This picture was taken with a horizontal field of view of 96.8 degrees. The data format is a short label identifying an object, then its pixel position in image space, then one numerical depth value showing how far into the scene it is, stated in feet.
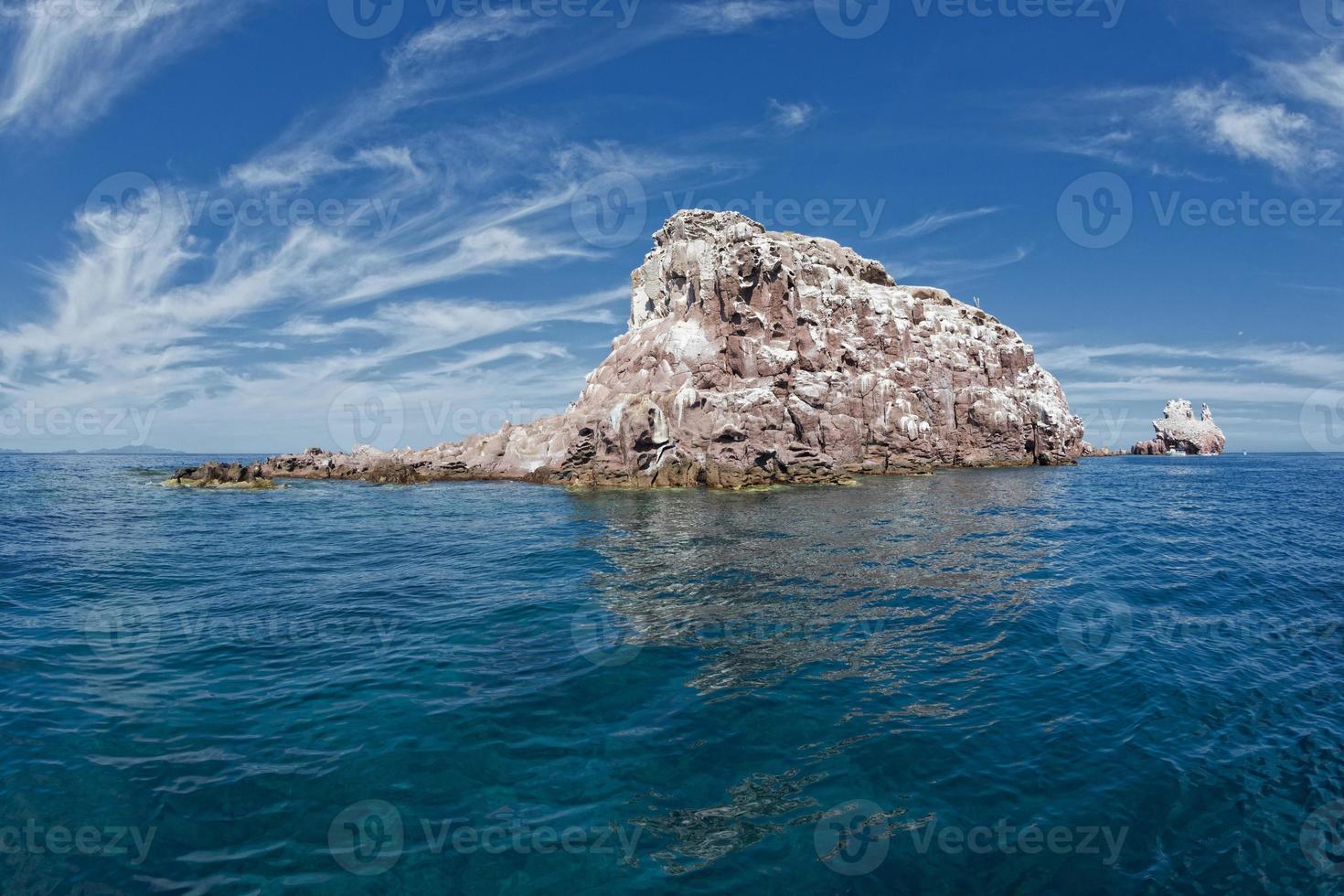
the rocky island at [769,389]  207.41
